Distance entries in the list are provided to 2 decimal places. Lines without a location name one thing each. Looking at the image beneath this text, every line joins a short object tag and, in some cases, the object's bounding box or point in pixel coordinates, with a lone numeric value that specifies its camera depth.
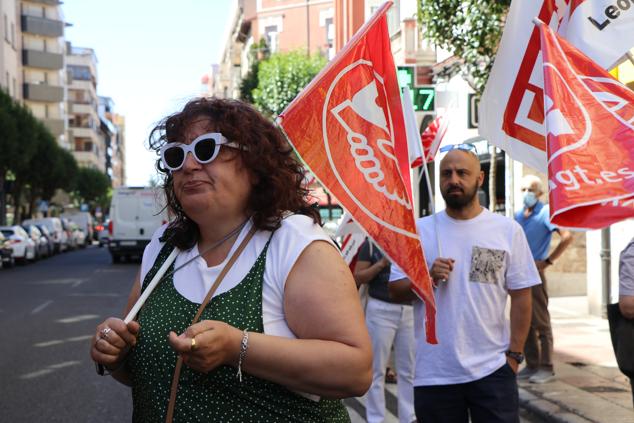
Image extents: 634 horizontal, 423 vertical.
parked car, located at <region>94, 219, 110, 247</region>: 59.57
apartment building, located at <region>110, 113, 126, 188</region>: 169.88
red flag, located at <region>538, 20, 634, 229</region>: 3.62
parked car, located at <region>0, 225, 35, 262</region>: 32.88
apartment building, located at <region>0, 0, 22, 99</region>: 58.17
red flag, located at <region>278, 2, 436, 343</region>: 3.84
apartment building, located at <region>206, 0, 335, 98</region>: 56.75
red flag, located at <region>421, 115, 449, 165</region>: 7.15
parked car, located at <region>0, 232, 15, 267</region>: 30.78
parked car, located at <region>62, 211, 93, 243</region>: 67.56
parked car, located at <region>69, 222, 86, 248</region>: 56.81
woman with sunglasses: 2.24
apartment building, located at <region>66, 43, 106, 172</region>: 117.31
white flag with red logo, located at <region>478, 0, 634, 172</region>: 4.55
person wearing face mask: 8.38
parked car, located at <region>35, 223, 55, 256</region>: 42.34
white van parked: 30.78
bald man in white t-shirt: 4.39
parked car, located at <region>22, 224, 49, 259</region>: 38.38
